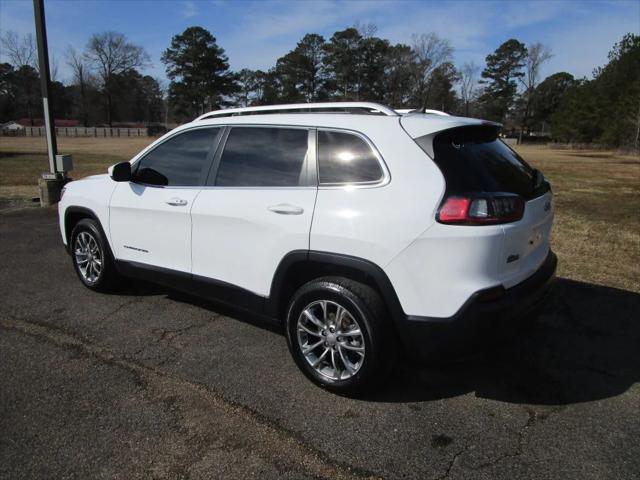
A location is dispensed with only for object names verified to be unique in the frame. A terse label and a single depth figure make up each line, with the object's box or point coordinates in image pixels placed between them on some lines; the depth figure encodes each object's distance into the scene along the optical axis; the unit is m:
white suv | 2.68
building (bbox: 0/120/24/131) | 70.94
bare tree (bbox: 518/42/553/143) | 68.32
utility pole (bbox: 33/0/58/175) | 9.92
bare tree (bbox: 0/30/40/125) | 85.56
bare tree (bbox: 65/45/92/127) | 91.81
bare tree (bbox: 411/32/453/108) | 64.25
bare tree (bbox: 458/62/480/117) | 75.00
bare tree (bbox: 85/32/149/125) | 89.31
